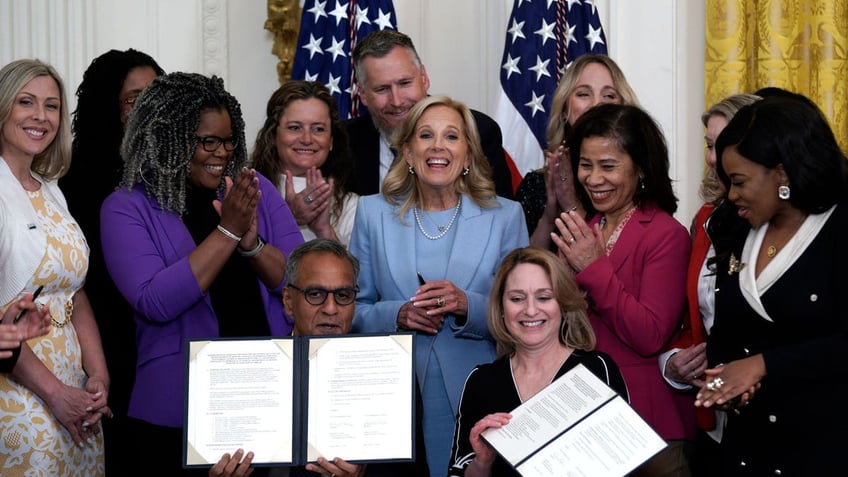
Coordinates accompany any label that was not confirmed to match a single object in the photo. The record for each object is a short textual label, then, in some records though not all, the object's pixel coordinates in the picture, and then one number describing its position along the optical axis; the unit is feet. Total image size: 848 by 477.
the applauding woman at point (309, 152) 15.85
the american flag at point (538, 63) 19.86
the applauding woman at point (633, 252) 12.62
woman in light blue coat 12.98
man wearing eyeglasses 11.73
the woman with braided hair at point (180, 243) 12.67
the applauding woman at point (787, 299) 10.84
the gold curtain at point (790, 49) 19.63
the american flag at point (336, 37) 20.54
